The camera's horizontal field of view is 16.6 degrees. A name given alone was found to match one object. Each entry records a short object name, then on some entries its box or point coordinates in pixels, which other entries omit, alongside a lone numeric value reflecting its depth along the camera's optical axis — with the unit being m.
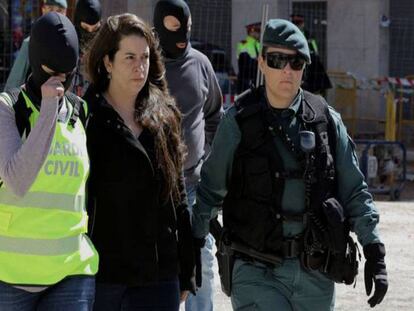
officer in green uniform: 5.97
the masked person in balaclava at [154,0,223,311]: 8.21
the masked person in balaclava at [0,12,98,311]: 5.11
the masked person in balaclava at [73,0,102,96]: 8.85
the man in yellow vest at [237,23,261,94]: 23.74
